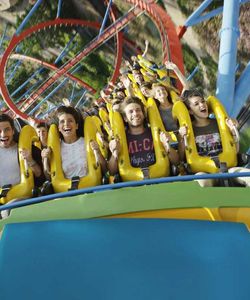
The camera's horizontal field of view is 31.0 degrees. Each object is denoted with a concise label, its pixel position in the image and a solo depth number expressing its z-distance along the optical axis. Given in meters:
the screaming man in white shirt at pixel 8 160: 2.19
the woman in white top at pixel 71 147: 2.14
